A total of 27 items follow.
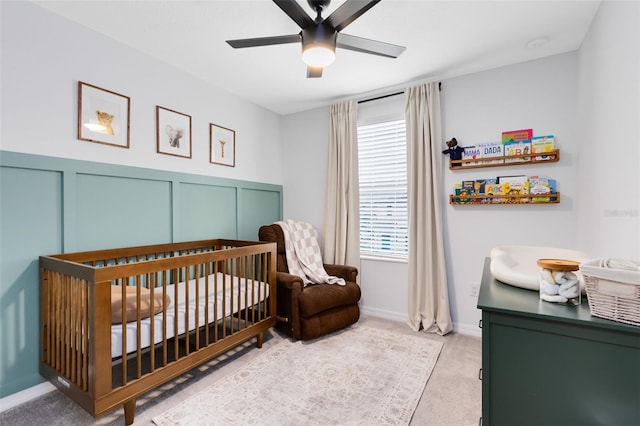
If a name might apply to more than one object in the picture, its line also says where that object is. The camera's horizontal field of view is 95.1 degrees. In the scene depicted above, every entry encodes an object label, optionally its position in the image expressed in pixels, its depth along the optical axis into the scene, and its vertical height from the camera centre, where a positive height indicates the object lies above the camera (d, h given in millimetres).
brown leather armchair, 2555 -844
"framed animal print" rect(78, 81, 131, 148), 2031 +720
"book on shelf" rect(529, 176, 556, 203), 2414 +208
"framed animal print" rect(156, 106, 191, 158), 2516 +730
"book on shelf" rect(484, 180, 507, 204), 2602 +194
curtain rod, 3112 +1266
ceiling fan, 1505 +1042
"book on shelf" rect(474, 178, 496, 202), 2662 +256
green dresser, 756 -434
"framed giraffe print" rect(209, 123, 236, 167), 2990 +723
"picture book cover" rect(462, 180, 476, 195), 2732 +246
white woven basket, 737 -212
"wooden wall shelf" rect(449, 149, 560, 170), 2373 +443
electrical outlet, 2750 -738
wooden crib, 1442 -640
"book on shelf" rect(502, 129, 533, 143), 2510 +673
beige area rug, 1646 -1145
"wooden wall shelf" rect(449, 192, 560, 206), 2403 +117
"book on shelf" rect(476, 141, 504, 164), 2611 +554
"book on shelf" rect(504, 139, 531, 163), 2498 +551
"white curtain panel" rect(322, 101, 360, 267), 3305 +253
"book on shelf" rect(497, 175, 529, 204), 2507 +229
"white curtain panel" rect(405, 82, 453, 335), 2818 -25
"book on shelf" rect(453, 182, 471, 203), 2752 +182
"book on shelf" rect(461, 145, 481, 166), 2703 +532
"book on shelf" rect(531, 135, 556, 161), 2406 +554
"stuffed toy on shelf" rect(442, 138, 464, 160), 2764 +591
